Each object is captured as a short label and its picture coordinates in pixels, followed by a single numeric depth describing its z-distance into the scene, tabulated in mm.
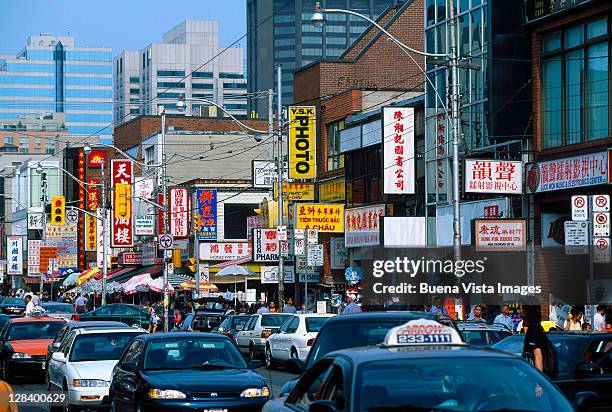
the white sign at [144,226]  75312
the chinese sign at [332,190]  56438
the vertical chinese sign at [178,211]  70438
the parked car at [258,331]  36719
